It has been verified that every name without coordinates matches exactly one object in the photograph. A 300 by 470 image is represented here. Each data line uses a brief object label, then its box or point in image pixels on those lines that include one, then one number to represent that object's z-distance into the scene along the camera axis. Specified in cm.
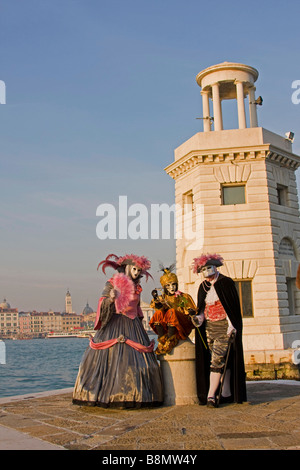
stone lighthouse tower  1540
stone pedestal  711
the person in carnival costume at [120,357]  662
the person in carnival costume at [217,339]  708
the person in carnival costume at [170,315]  727
